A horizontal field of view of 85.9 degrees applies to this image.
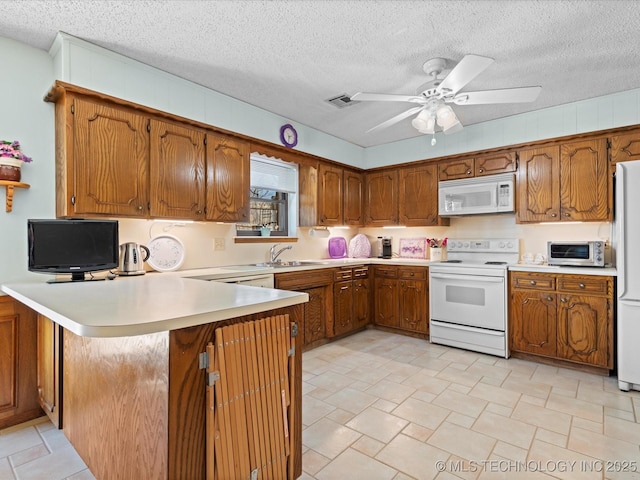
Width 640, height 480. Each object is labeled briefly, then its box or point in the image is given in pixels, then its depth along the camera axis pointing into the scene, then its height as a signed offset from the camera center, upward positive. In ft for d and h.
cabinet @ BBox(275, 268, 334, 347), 11.26 -2.02
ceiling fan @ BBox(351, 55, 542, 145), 6.64 +3.22
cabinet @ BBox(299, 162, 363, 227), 13.73 +1.85
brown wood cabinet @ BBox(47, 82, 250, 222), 7.47 +1.92
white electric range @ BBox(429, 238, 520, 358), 11.30 -2.02
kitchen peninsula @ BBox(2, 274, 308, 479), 3.82 -1.65
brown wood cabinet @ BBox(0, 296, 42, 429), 7.06 -2.60
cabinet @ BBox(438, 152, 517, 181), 12.14 +2.73
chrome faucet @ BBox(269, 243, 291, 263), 12.81 -0.49
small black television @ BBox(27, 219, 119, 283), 7.13 -0.12
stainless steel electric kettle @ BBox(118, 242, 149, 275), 8.44 -0.46
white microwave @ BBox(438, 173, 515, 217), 12.03 +1.62
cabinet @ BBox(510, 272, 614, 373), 9.63 -2.33
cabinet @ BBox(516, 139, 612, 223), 10.37 +1.78
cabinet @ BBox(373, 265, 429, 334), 13.15 -2.31
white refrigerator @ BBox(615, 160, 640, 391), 8.66 -0.76
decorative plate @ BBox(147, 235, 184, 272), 9.45 -0.36
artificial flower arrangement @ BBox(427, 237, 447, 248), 14.19 -0.15
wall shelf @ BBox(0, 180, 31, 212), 7.10 +1.14
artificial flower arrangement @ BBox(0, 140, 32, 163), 7.07 +1.87
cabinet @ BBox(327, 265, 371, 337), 12.89 -2.36
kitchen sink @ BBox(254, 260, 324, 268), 11.94 -0.88
